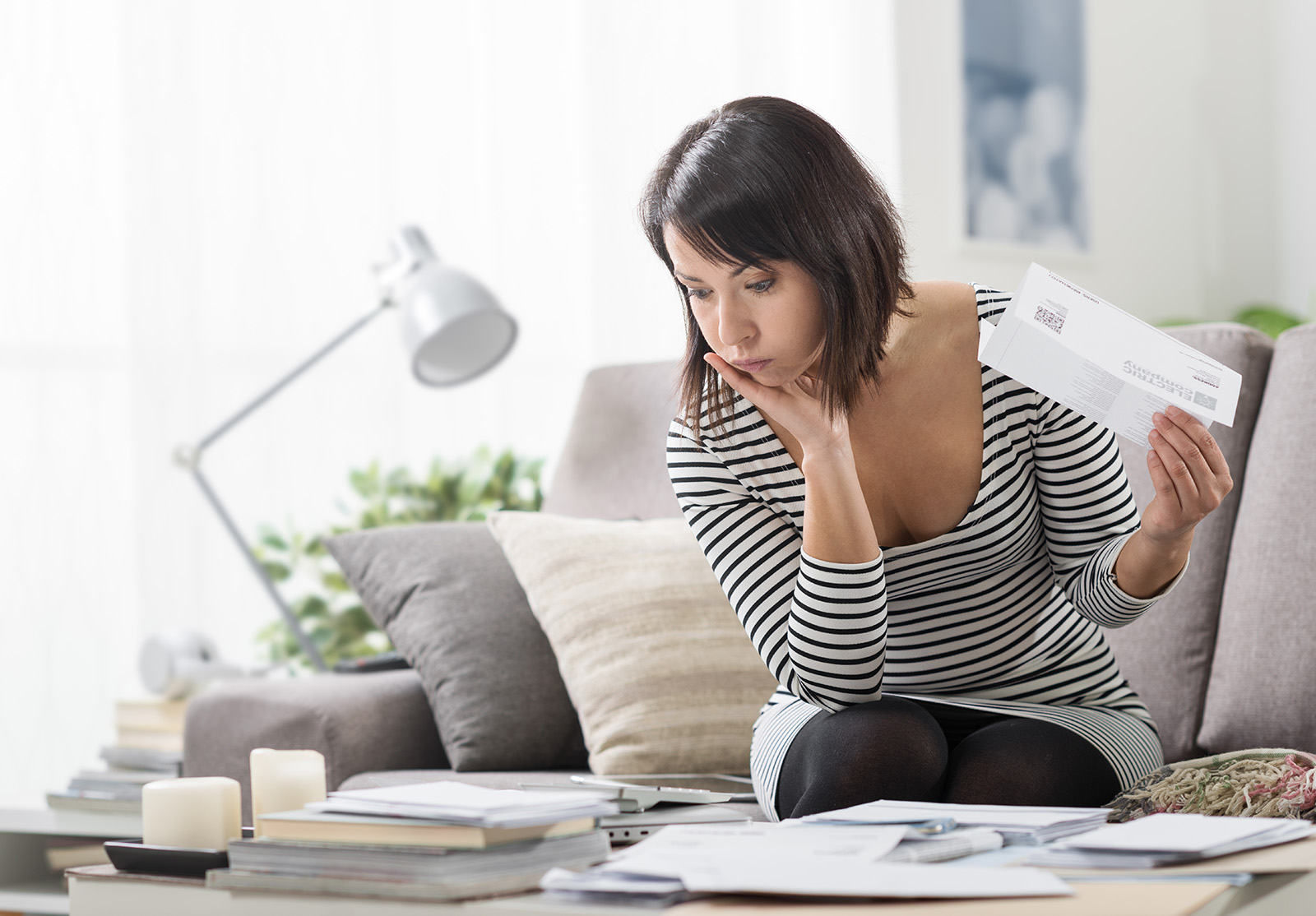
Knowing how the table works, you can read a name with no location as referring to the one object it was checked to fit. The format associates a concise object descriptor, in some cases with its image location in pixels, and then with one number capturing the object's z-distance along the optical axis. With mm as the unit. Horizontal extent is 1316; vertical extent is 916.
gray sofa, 3204
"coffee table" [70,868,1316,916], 2375
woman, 2898
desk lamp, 3960
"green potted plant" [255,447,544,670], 4361
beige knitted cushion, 3320
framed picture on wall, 6403
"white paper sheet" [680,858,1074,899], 2393
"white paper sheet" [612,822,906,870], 2483
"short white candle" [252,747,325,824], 2642
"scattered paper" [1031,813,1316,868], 2478
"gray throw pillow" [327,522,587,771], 3425
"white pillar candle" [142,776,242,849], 2599
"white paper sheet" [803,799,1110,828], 2596
